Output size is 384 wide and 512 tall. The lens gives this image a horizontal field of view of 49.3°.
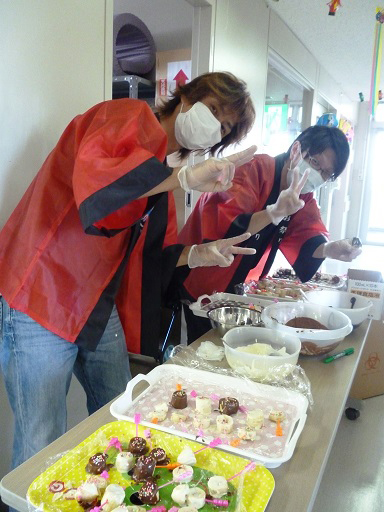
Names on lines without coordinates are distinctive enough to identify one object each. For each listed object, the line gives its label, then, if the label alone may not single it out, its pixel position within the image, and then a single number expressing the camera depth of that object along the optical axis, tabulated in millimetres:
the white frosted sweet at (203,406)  792
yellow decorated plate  585
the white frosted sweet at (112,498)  579
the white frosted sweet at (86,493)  586
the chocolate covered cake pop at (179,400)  816
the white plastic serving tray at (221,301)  1361
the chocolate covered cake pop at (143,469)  637
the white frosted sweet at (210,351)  1059
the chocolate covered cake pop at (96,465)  637
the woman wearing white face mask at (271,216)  1484
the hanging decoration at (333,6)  2109
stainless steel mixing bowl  1279
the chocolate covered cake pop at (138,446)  683
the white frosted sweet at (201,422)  758
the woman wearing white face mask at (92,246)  860
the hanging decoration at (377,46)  2257
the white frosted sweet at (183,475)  635
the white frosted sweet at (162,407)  794
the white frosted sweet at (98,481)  610
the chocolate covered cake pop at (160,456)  668
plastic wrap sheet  897
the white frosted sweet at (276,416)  780
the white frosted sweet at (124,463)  655
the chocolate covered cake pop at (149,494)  599
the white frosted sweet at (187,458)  662
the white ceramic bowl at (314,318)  1077
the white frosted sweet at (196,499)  593
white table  607
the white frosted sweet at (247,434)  732
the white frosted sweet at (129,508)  566
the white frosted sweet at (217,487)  608
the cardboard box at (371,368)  2041
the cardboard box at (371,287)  1842
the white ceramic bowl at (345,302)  1286
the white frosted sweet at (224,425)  749
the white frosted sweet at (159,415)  776
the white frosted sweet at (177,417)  775
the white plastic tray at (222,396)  710
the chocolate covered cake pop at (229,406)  797
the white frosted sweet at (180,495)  602
